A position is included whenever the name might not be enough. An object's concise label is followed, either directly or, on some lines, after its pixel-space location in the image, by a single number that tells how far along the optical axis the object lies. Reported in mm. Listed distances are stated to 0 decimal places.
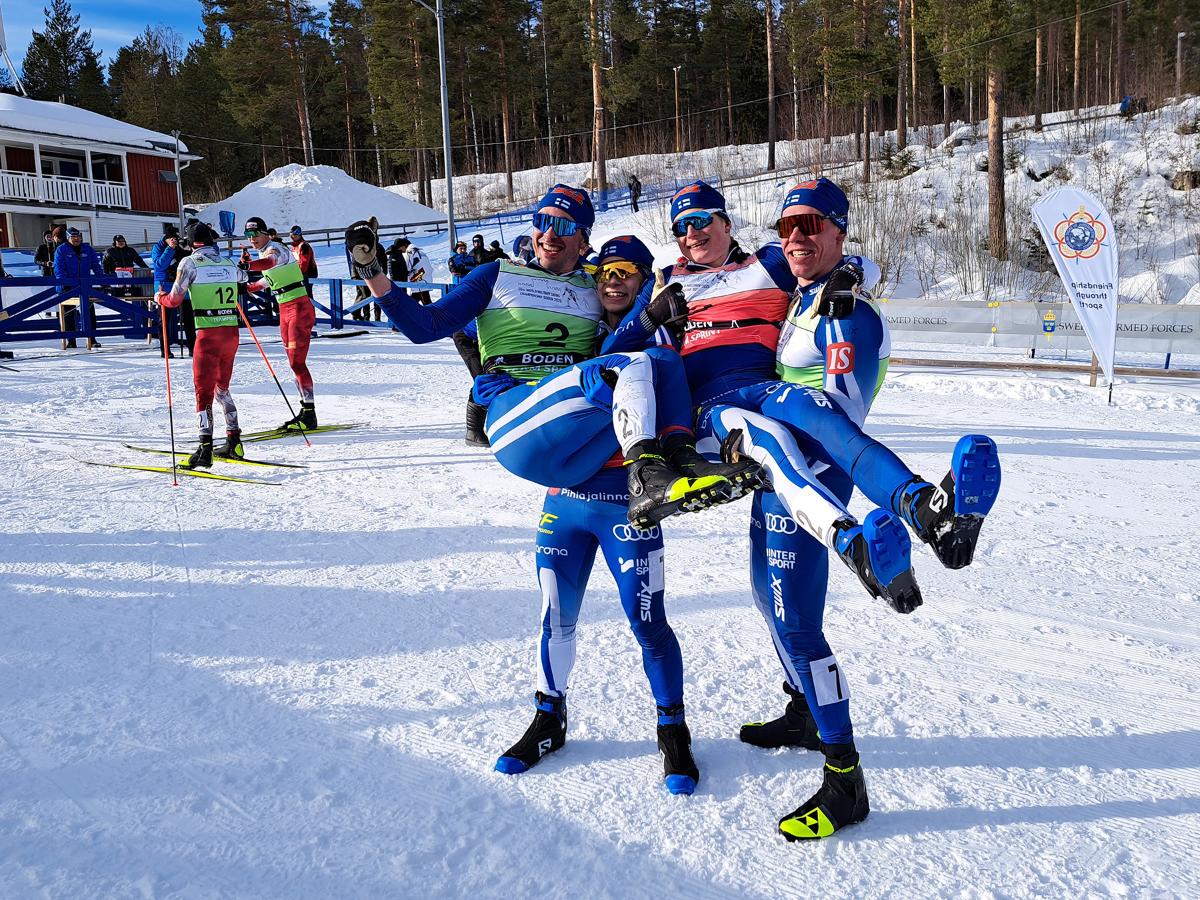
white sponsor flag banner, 9344
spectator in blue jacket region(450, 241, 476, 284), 12459
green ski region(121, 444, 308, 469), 7430
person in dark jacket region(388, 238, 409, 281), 18281
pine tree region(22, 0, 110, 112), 56625
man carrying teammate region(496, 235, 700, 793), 2955
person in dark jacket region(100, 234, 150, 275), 18719
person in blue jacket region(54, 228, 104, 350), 15164
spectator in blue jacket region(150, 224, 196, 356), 11339
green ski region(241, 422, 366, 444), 8531
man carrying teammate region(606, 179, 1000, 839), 2277
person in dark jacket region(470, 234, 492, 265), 16359
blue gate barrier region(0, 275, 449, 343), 14734
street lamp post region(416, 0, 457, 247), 21562
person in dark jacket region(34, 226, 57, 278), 20327
